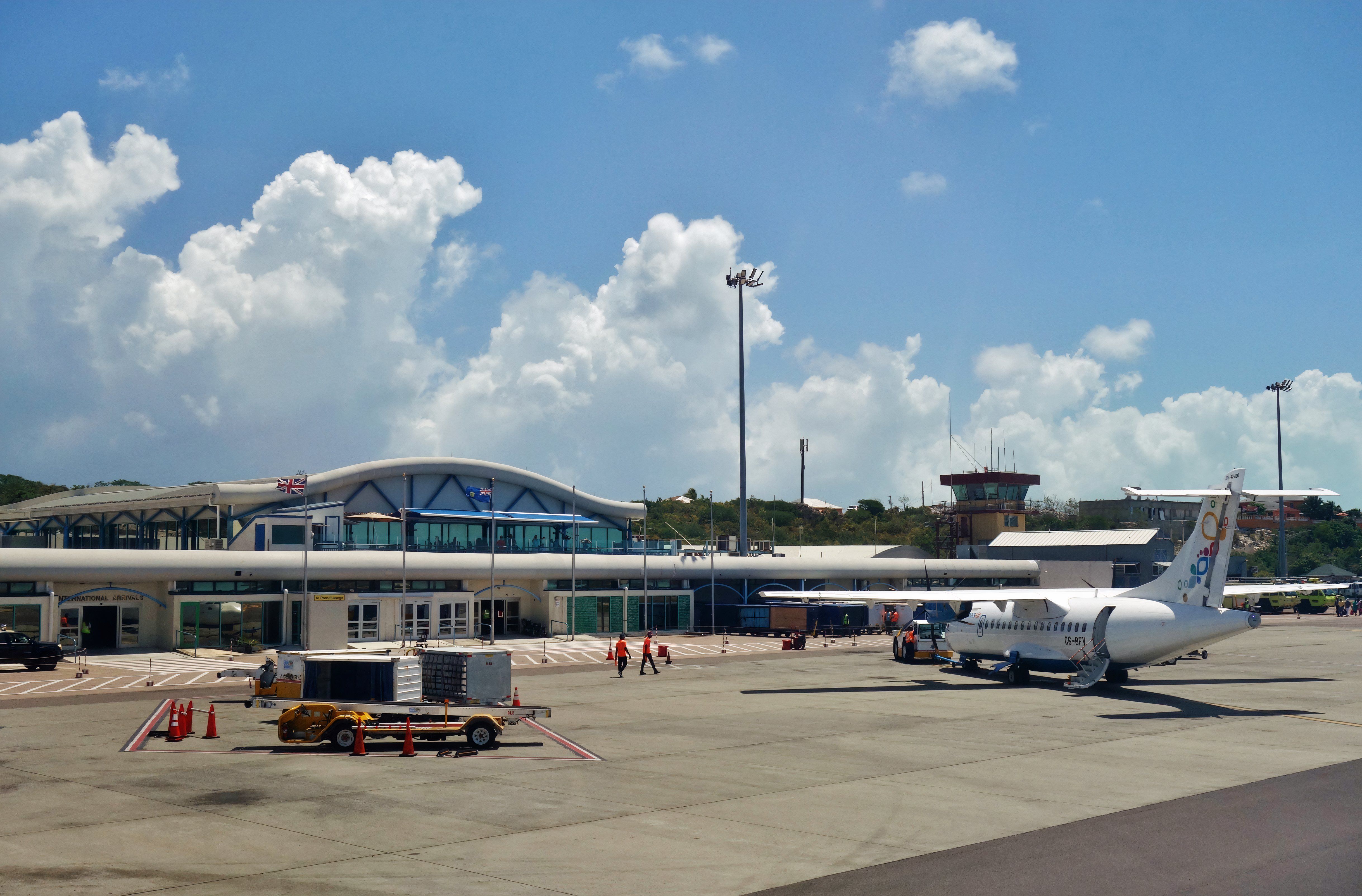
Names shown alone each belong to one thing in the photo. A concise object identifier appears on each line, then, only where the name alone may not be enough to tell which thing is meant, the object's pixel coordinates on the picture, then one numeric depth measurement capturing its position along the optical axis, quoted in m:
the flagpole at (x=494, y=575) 63.59
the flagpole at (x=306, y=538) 55.88
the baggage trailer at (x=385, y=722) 26.94
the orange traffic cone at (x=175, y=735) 28.28
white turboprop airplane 37.81
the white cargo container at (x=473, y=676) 29.20
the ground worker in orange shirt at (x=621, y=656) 46.69
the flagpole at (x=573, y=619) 68.31
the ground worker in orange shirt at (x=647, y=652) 47.41
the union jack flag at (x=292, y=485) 60.12
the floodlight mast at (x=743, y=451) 86.00
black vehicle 46.59
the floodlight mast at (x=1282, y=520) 120.19
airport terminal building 56.59
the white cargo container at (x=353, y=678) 27.77
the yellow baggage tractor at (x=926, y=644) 54.41
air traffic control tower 116.19
